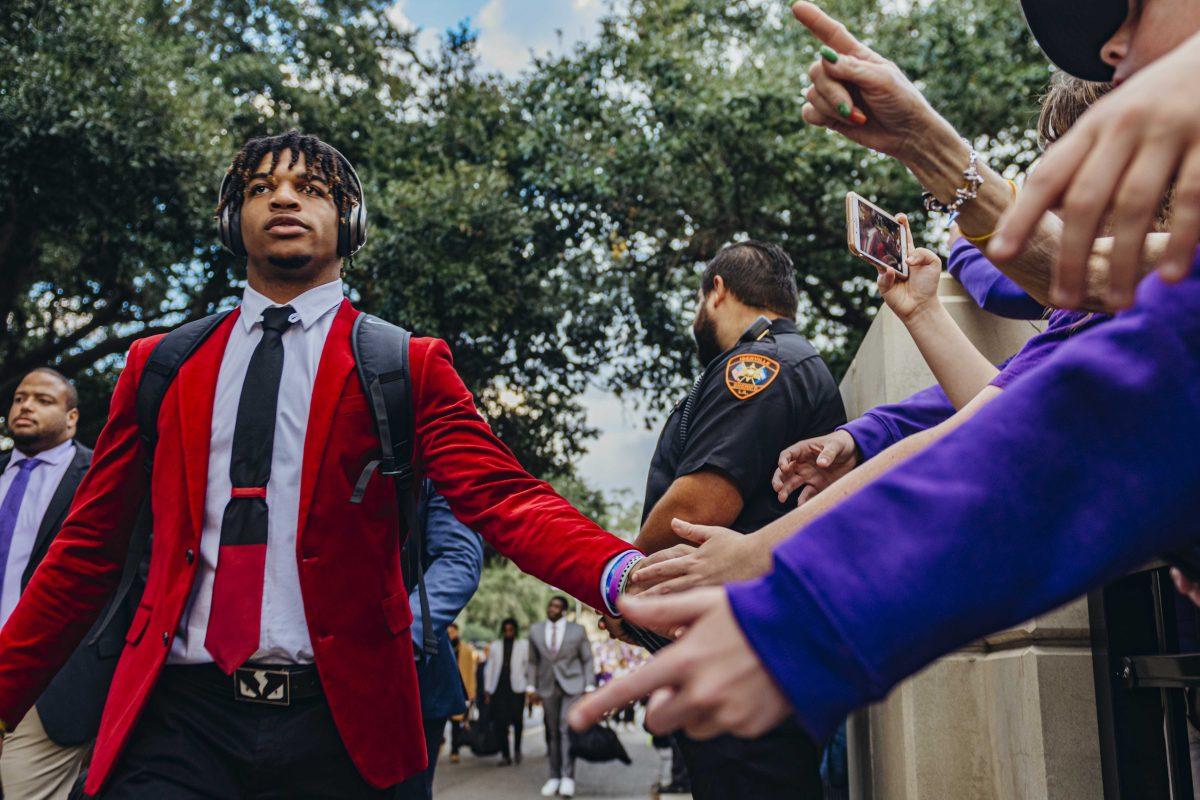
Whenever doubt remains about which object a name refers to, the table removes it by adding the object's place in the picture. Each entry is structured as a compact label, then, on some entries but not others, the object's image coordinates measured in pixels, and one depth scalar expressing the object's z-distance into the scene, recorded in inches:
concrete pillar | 103.7
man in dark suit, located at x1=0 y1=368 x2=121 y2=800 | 184.5
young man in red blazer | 87.4
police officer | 103.4
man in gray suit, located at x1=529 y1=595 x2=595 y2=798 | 513.3
